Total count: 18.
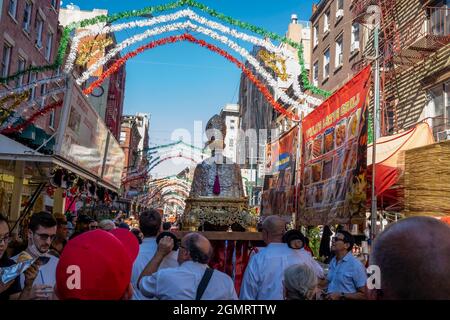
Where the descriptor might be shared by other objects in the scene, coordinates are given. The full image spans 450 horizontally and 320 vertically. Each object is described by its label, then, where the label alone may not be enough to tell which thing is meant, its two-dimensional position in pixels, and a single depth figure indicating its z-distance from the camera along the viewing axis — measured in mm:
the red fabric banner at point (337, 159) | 7012
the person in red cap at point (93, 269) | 2086
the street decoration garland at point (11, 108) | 12375
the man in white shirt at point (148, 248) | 4391
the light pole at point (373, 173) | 6925
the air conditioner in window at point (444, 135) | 13402
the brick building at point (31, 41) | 20266
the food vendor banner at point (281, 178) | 11883
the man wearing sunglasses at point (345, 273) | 5406
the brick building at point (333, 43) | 23453
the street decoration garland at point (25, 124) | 11531
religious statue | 8148
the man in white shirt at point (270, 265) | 4723
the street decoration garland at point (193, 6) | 12188
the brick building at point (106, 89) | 38712
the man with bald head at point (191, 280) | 3359
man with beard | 4379
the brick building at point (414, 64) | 14133
